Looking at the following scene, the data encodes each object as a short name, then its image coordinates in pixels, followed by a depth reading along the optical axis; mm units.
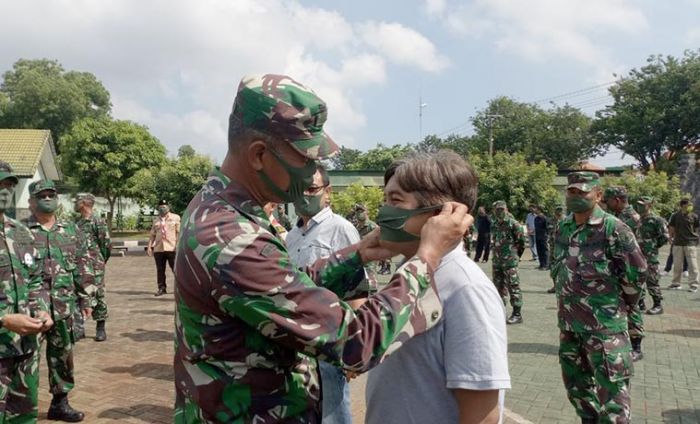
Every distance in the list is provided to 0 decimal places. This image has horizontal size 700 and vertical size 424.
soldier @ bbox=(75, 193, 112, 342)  7875
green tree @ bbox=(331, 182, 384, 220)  24622
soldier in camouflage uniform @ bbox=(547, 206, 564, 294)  12255
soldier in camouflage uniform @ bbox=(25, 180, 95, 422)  4828
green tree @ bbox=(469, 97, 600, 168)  55312
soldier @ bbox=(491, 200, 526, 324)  8828
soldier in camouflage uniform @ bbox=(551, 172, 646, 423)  3969
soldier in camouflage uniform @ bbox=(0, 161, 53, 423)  3584
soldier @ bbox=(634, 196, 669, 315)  9469
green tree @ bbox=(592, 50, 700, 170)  42719
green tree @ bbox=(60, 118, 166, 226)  33219
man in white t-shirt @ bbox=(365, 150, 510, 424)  1651
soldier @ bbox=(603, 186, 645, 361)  6500
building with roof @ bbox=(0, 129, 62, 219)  26484
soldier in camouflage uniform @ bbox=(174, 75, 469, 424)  1536
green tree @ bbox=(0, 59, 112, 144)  47875
